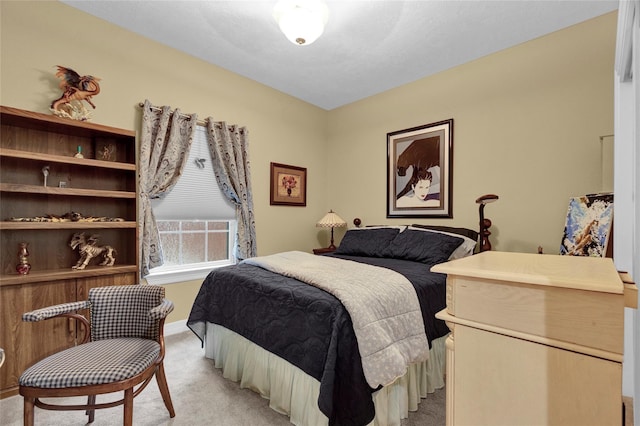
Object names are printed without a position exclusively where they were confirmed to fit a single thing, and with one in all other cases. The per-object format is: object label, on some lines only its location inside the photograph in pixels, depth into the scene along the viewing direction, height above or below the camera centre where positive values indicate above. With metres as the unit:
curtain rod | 2.74 +0.98
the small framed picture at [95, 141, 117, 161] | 2.52 +0.54
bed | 1.38 -0.69
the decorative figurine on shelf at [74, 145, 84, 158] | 2.34 +0.48
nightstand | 3.91 -0.52
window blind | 2.94 +0.19
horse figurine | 2.28 -0.31
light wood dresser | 0.66 -0.33
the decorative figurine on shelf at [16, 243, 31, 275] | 2.04 -0.35
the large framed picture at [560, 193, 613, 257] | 2.04 -0.11
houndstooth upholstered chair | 1.28 -0.71
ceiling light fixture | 2.03 +1.39
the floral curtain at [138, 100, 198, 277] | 2.65 +0.47
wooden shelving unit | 1.90 -0.02
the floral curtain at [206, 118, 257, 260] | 3.21 +0.46
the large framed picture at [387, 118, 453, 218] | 3.29 +0.49
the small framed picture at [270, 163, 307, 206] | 3.83 +0.37
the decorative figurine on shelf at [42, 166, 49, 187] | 2.21 +0.31
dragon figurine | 2.22 +0.93
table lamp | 4.02 -0.14
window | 2.95 -0.09
